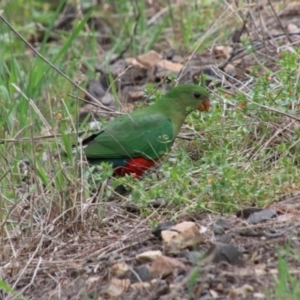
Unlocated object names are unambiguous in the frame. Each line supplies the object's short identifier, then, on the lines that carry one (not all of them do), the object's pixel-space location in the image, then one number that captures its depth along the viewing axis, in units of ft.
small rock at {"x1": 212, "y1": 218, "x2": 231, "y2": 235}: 26.40
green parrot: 34.42
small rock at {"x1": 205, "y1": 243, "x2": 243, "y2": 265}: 24.36
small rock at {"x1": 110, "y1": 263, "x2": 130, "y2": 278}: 25.12
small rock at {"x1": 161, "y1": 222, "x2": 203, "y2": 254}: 25.66
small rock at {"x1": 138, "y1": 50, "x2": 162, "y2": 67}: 47.80
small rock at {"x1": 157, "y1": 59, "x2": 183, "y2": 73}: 45.65
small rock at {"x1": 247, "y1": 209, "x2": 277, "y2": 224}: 27.35
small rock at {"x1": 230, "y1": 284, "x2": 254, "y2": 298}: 22.76
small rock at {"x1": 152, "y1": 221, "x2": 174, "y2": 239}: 26.73
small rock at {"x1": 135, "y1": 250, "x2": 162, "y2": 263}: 25.44
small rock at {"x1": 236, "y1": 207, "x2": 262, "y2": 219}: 27.86
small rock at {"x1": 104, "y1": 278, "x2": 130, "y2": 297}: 24.21
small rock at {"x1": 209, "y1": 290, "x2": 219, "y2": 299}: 22.96
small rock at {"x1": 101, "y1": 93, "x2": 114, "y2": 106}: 44.67
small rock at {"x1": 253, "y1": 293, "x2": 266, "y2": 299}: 22.26
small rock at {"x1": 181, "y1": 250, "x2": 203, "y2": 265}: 24.65
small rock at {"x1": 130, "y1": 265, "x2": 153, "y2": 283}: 24.62
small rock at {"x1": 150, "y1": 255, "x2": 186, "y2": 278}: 24.58
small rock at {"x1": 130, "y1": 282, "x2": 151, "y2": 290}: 24.23
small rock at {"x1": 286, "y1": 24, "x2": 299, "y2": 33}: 46.02
